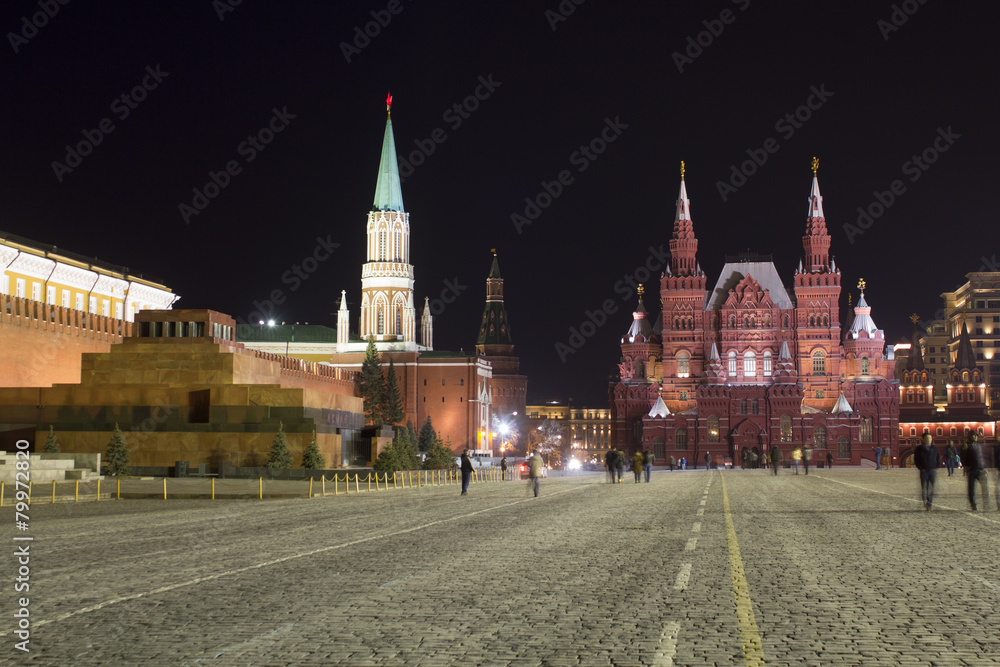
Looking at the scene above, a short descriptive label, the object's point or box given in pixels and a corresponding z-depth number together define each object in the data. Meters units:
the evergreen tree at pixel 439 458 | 55.68
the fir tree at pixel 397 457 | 43.28
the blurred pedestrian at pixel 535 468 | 29.52
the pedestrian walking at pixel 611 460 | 41.84
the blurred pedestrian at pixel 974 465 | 21.78
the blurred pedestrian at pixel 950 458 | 48.07
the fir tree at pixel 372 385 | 108.50
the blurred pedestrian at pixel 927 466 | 22.30
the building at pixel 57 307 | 47.12
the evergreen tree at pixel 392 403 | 108.75
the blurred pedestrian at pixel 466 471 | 31.42
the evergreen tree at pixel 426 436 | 98.59
